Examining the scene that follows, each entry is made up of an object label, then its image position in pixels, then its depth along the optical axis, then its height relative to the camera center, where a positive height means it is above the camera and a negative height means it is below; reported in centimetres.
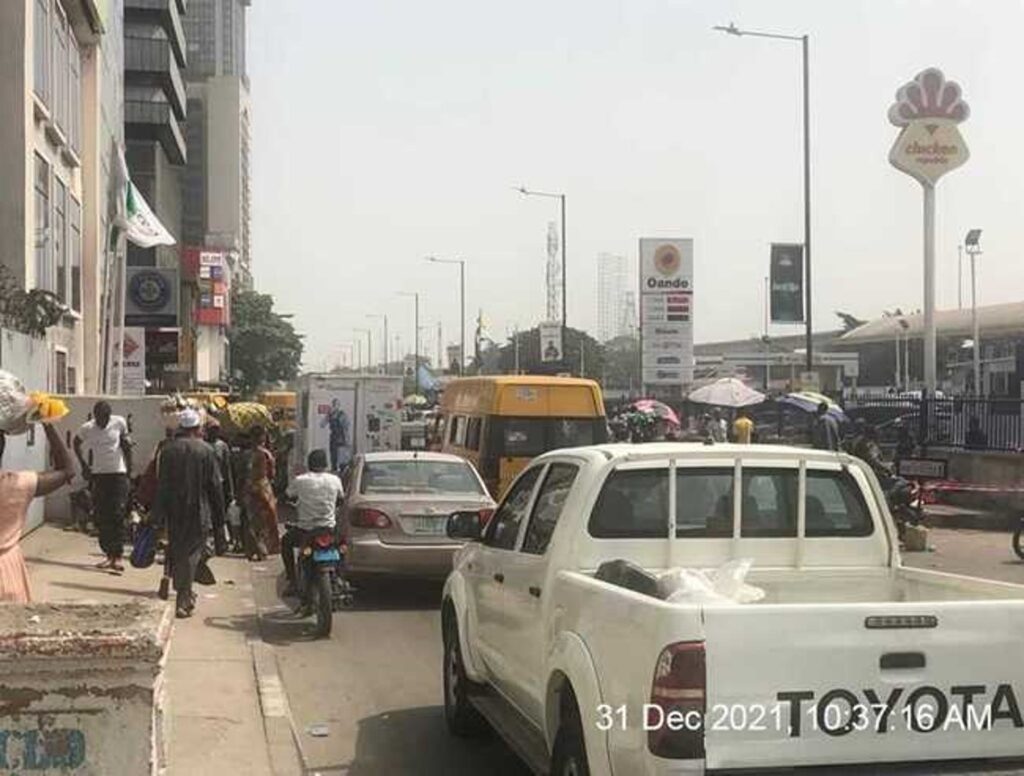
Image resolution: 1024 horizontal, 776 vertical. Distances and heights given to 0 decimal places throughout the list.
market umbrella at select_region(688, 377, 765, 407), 2928 -5
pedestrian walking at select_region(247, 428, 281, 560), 1457 -131
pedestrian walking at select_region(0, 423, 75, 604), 452 -47
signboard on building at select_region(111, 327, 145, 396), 2959 +73
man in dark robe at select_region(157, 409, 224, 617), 1054 -92
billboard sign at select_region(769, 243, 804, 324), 2928 +268
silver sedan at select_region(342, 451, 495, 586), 1205 -135
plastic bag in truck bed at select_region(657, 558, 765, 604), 493 -79
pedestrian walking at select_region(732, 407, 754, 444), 2448 -75
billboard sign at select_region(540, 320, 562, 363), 5112 +205
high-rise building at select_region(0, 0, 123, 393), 2116 +485
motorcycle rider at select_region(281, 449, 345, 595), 1058 -93
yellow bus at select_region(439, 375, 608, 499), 1705 -40
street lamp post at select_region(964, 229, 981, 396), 4721 +594
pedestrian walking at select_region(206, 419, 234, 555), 1453 -85
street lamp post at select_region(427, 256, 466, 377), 8088 +359
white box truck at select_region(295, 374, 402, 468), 2489 -45
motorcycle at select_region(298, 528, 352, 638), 1037 -152
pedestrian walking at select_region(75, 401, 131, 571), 1312 -87
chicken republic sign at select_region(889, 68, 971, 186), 2795 +607
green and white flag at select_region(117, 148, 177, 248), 3045 +433
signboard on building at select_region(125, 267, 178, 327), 3891 +306
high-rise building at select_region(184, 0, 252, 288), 12619 +2389
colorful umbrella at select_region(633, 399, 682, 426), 3034 -45
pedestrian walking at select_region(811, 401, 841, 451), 2052 -66
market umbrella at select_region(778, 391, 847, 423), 2472 -20
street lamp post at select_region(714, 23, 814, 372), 2705 +436
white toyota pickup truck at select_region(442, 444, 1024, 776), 404 -88
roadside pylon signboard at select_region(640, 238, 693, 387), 3653 +261
